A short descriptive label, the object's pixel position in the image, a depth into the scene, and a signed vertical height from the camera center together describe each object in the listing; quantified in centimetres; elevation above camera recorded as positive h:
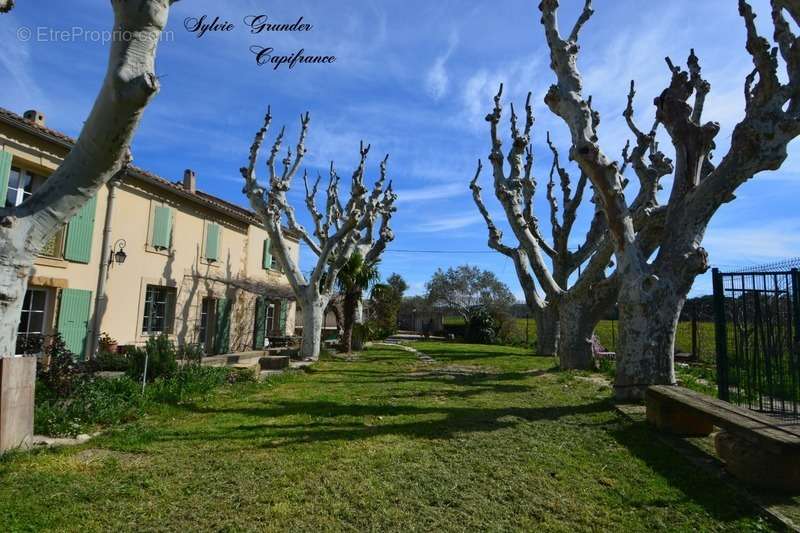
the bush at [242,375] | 965 -134
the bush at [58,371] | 613 -88
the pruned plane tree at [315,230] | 1390 +291
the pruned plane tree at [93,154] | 436 +151
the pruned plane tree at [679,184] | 668 +221
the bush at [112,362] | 966 -116
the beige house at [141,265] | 992 +122
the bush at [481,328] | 2709 -40
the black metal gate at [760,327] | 529 +6
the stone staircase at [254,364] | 1155 -134
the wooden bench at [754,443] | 352 -88
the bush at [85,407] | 537 -129
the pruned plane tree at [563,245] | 1047 +251
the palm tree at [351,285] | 1634 +109
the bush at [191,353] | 969 -92
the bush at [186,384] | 727 -127
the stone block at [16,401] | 439 -95
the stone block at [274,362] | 1156 -123
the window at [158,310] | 1315 -4
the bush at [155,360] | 809 -91
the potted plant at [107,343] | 1111 -88
